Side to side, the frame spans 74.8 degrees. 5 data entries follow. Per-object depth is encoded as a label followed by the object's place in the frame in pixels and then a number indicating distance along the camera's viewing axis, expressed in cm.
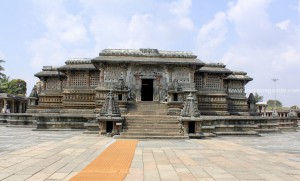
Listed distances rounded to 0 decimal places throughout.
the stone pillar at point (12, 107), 3827
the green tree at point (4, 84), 4688
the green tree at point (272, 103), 8931
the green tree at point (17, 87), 4965
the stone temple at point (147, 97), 1288
